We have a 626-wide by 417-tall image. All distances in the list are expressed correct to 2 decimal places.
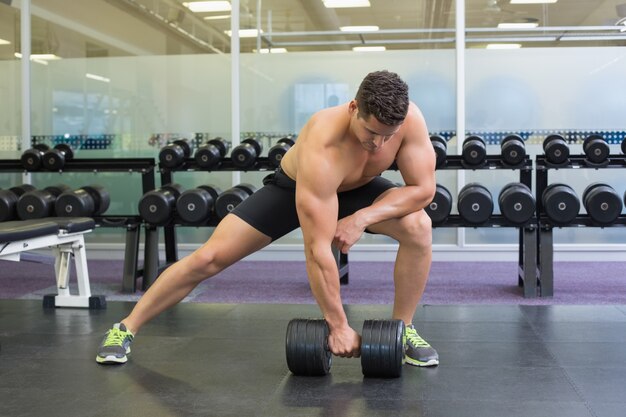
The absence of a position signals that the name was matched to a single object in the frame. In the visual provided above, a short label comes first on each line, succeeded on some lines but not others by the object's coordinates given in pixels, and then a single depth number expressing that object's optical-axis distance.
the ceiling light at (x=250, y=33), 6.04
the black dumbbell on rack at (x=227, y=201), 4.41
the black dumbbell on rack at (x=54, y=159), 4.87
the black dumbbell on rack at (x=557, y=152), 4.47
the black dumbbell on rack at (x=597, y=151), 4.47
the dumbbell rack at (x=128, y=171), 4.49
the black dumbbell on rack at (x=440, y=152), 4.60
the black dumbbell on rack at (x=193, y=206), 4.41
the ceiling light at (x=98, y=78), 6.19
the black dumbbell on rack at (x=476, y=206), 4.36
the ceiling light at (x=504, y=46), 5.78
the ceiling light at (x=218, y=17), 6.05
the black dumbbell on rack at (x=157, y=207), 4.41
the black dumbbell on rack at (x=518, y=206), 4.26
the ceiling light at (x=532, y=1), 5.74
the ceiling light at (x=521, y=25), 5.76
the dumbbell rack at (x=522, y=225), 4.23
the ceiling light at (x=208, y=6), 6.04
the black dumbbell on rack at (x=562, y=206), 4.22
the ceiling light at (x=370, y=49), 5.93
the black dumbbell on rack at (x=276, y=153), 4.79
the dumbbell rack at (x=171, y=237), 4.51
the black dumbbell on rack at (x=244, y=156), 4.81
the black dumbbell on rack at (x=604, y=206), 4.26
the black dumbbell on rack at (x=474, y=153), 4.59
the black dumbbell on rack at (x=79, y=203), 4.47
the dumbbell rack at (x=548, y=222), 4.23
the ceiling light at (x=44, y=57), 6.23
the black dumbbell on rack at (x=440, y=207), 4.36
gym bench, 3.55
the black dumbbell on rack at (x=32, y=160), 4.94
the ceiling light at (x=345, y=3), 5.90
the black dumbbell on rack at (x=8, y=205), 4.59
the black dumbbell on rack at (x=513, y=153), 4.55
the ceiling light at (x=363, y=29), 5.93
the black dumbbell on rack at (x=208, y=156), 4.80
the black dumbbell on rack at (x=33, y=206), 4.50
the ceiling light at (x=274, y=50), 6.02
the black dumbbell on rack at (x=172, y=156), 4.82
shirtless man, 2.22
